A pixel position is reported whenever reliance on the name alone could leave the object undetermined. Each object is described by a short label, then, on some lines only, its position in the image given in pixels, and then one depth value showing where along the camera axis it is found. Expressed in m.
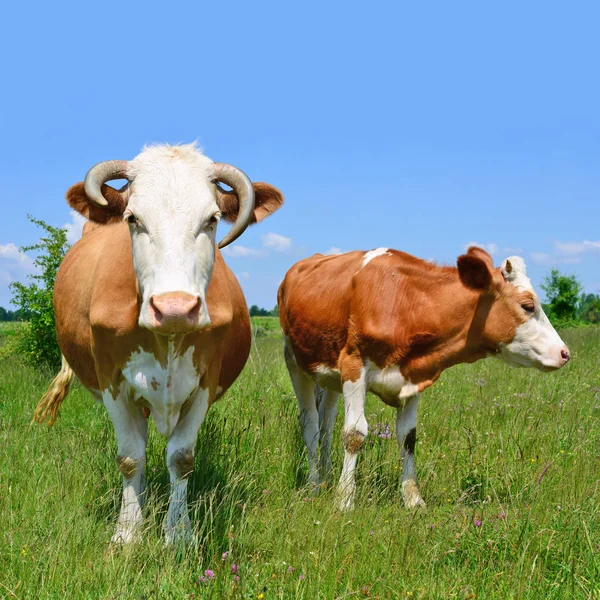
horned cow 3.54
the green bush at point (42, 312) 10.42
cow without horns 5.42
